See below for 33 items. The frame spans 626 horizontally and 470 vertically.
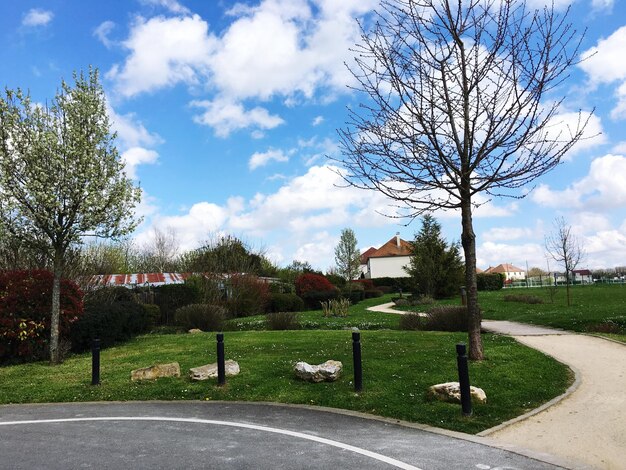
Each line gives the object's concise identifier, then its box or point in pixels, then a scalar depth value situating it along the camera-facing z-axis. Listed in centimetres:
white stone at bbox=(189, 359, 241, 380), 964
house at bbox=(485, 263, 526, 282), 13188
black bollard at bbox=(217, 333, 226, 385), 916
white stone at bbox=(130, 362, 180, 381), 995
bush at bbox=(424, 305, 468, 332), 1700
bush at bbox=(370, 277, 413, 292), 5188
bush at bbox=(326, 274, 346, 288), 4894
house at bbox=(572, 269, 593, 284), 6951
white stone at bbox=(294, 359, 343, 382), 905
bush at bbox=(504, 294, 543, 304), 2980
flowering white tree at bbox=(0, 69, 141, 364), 1255
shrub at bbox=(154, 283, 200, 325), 2595
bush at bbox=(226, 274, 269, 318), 2892
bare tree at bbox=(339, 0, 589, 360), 991
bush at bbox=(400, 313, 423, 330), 1834
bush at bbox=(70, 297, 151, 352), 1480
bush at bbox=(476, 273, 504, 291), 5041
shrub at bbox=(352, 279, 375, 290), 5606
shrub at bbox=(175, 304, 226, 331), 2130
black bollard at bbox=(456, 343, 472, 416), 685
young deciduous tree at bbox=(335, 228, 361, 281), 7388
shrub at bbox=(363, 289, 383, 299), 5022
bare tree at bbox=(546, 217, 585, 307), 3016
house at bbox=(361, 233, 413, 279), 8256
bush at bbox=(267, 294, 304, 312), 3171
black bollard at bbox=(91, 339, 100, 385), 983
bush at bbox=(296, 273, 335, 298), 3703
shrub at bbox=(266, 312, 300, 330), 2031
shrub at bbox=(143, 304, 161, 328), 2314
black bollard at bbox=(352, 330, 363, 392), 823
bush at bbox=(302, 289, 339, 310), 3556
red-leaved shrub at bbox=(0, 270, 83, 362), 1327
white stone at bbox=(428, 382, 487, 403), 740
